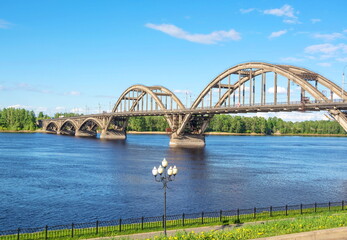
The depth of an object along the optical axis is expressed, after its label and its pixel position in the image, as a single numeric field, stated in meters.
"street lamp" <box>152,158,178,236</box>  22.08
